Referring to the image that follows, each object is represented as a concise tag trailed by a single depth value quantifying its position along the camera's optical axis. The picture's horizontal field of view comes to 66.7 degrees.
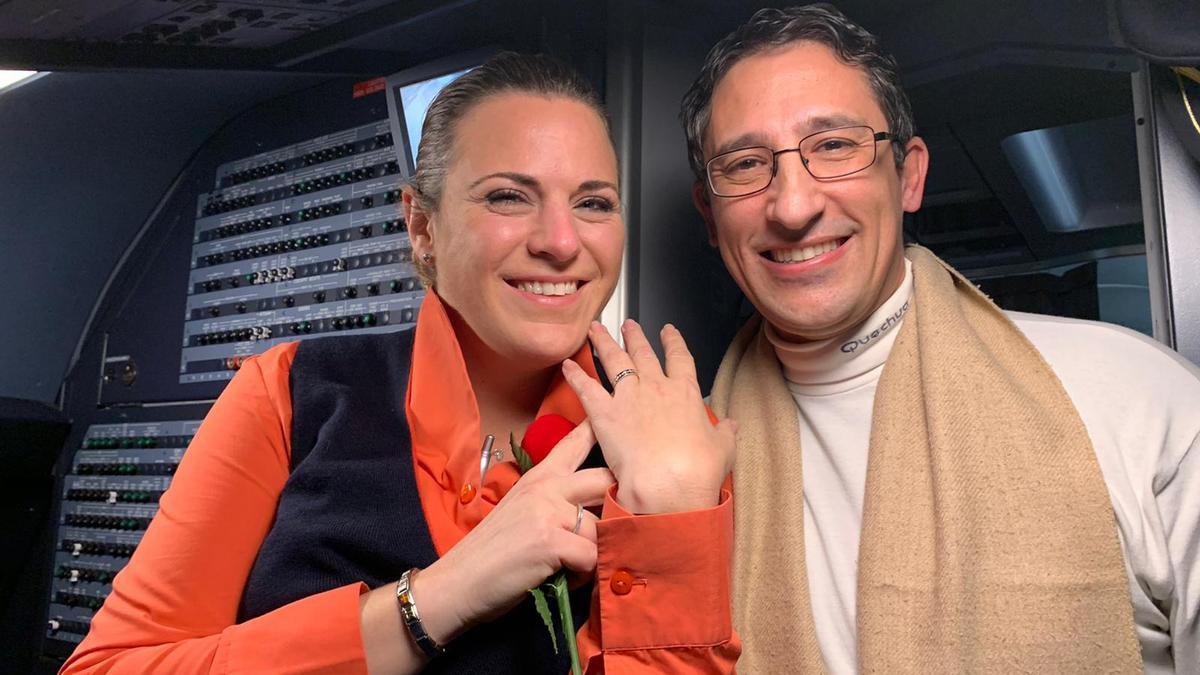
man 1.04
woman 0.96
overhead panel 1.47
